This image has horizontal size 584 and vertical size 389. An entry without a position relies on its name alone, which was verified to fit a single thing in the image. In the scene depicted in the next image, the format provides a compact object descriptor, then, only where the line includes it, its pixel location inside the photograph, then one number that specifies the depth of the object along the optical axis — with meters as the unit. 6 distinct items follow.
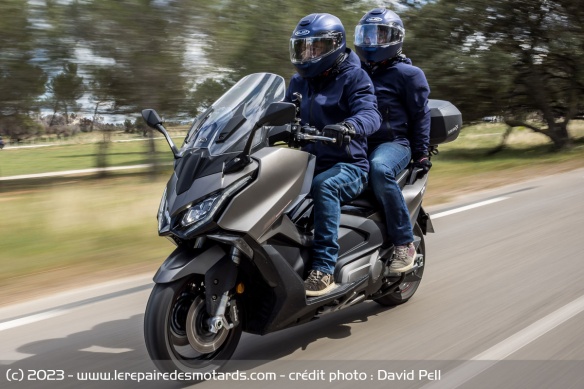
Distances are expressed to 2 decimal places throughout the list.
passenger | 5.18
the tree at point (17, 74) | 13.79
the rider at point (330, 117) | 4.25
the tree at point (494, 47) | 19.73
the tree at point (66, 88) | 15.25
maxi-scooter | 3.63
